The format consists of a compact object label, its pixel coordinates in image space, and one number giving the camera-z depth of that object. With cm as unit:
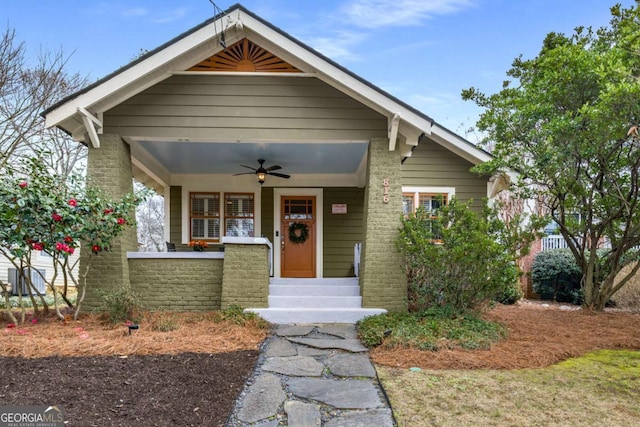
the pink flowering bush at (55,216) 492
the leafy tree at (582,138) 546
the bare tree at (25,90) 1162
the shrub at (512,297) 886
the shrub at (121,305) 529
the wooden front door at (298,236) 949
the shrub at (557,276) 948
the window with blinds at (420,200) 913
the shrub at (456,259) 532
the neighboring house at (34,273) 1401
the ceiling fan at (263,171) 810
